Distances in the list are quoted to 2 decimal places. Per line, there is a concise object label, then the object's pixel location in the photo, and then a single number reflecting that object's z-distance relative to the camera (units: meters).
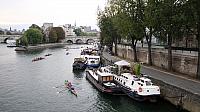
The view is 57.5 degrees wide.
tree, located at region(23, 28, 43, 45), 102.78
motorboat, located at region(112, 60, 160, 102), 24.72
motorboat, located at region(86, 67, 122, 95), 28.73
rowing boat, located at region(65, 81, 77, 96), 30.30
